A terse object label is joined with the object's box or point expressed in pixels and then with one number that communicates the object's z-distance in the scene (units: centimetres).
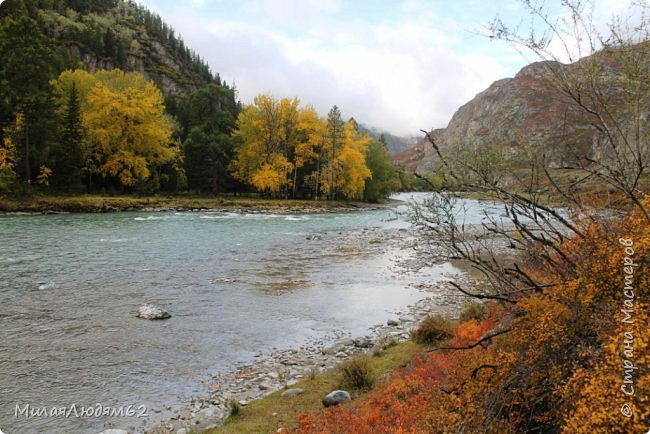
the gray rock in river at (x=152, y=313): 1165
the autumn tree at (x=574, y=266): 400
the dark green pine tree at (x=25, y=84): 3931
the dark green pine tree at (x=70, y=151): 4256
